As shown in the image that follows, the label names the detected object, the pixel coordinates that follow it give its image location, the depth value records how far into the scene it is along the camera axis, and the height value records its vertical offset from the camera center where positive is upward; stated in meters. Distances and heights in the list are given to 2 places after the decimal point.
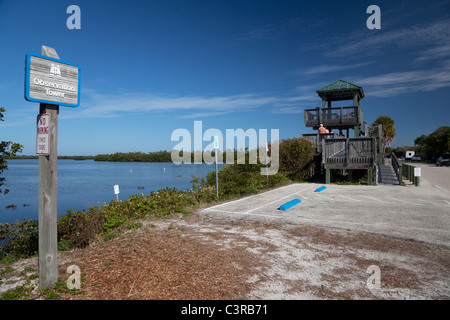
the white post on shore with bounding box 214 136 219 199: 10.58 +0.57
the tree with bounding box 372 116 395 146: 64.31 +6.93
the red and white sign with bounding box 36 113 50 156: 3.56 +0.31
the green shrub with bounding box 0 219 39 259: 5.70 -1.65
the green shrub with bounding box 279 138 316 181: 19.77 -0.10
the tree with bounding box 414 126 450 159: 56.91 +2.84
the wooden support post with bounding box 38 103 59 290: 3.57 -0.64
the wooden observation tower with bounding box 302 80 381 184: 16.53 +1.82
